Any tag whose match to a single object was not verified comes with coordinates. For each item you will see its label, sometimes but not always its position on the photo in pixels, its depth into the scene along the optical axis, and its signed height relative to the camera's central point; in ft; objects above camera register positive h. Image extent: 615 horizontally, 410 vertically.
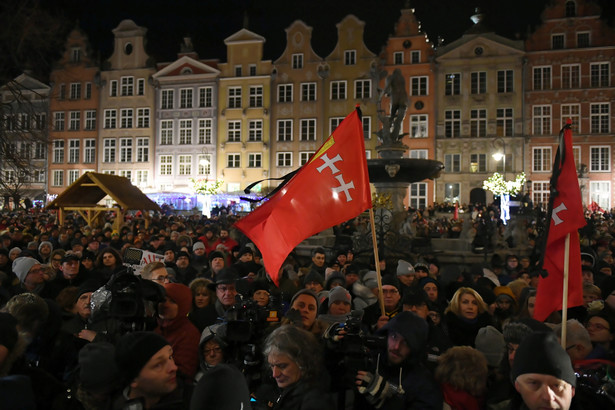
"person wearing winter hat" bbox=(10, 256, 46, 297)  19.43 -2.20
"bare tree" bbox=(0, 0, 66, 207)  36.06 +11.99
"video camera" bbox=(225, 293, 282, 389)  9.89 -2.32
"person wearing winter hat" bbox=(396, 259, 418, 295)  21.45 -2.29
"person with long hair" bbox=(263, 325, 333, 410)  9.00 -2.69
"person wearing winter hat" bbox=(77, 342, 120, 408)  8.71 -2.72
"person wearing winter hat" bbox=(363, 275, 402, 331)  15.83 -2.77
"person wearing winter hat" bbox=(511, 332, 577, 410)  7.81 -2.42
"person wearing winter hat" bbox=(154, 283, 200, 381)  12.16 -2.75
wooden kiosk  47.91 +2.33
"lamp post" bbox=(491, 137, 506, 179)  118.64 +16.81
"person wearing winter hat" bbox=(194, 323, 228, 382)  11.35 -2.99
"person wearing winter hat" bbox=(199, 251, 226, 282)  24.08 -2.15
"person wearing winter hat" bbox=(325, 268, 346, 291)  19.62 -2.31
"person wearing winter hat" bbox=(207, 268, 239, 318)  15.33 -2.11
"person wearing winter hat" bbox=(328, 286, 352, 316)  14.73 -2.42
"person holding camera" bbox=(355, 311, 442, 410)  9.47 -2.83
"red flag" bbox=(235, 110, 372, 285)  14.02 +0.61
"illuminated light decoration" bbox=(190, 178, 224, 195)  104.37 +7.05
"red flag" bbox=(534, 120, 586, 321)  13.11 -0.78
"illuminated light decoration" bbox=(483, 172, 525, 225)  93.25 +6.84
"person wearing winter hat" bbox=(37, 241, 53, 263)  30.35 -1.87
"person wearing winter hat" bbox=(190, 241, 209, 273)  29.86 -2.25
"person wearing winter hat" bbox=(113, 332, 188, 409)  8.46 -2.54
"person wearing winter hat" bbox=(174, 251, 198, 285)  25.28 -2.54
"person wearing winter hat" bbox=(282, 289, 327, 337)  12.78 -2.37
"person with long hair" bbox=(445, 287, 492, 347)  14.63 -2.83
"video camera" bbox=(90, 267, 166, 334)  10.19 -1.70
